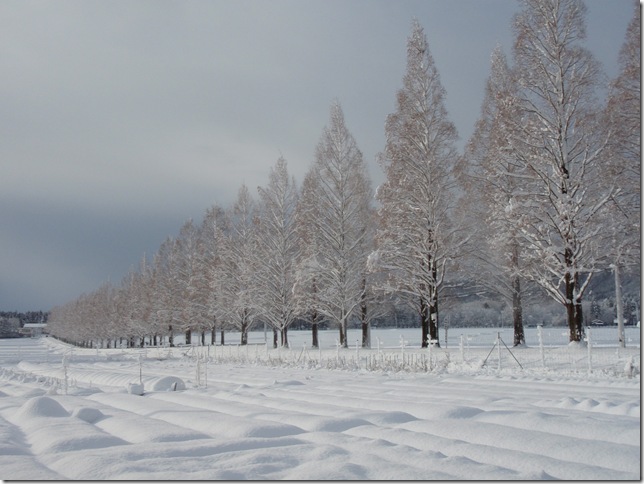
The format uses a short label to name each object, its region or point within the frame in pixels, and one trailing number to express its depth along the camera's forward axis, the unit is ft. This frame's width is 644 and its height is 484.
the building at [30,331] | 513.04
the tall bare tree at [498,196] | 54.75
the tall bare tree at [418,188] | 65.41
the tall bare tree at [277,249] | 94.38
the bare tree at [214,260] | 113.39
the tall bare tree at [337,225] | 80.79
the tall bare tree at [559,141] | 50.34
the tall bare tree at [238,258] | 108.52
